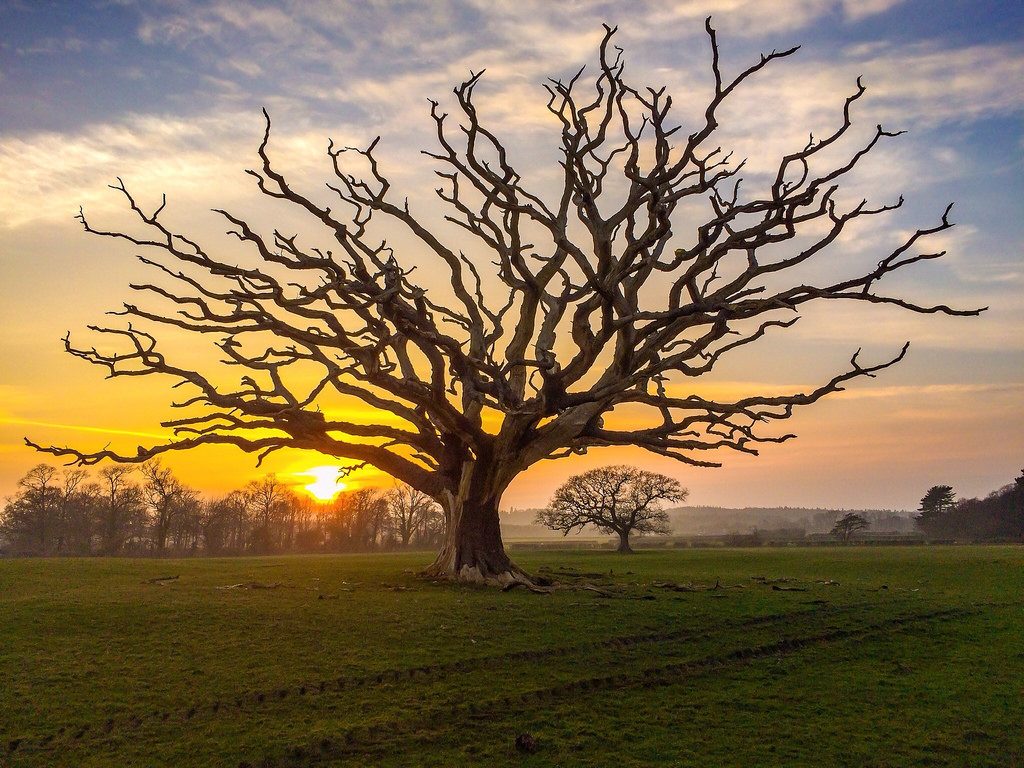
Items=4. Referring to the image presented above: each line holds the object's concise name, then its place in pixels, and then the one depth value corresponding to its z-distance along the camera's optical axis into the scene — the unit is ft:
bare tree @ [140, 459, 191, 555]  209.11
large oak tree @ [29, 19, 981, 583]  61.52
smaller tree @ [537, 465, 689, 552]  191.42
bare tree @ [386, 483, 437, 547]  311.27
